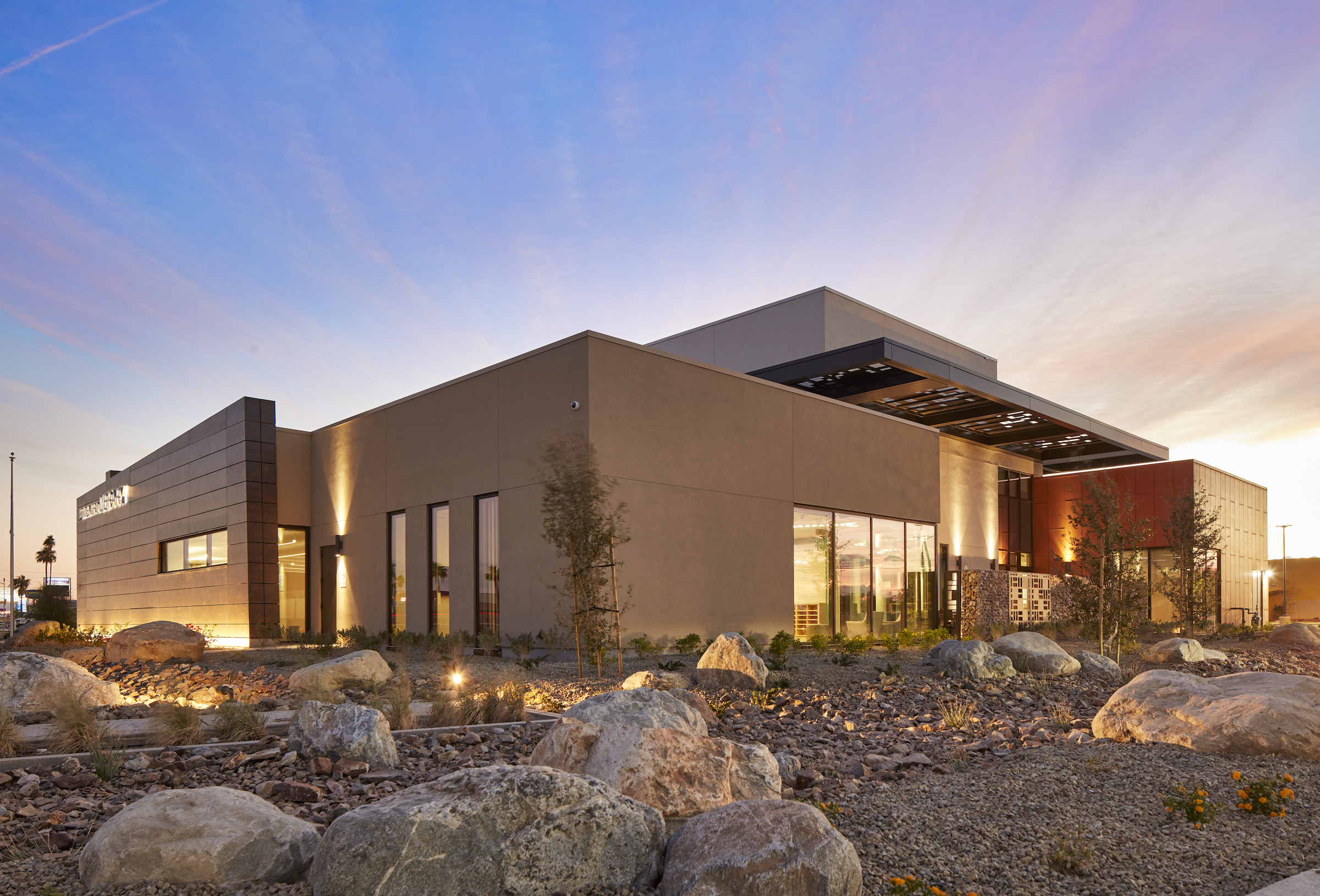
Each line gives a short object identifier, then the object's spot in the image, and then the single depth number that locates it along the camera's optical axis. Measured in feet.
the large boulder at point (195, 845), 11.59
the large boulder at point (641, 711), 19.69
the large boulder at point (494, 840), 10.87
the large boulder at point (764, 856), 11.16
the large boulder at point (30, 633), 64.64
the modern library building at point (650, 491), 51.42
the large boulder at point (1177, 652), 48.52
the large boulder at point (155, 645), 43.27
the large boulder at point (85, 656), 43.39
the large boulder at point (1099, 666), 42.06
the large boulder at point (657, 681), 31.65
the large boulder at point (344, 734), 19.40
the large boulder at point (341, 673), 30.60
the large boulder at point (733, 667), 33.53
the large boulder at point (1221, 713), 21.90
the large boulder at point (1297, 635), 69.67
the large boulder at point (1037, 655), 42.06
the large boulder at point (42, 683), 26.91
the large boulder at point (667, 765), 16.02
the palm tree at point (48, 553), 322.14
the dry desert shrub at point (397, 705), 24.21
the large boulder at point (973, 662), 39.42
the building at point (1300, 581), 202.59
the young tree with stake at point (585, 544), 40.24
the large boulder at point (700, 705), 26.58
